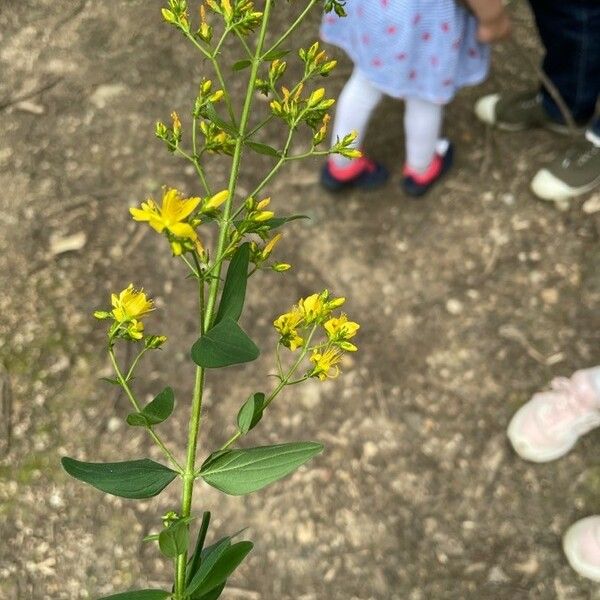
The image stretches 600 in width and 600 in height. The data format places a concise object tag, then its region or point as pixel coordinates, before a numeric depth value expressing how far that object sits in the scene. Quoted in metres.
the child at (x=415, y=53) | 1.53
